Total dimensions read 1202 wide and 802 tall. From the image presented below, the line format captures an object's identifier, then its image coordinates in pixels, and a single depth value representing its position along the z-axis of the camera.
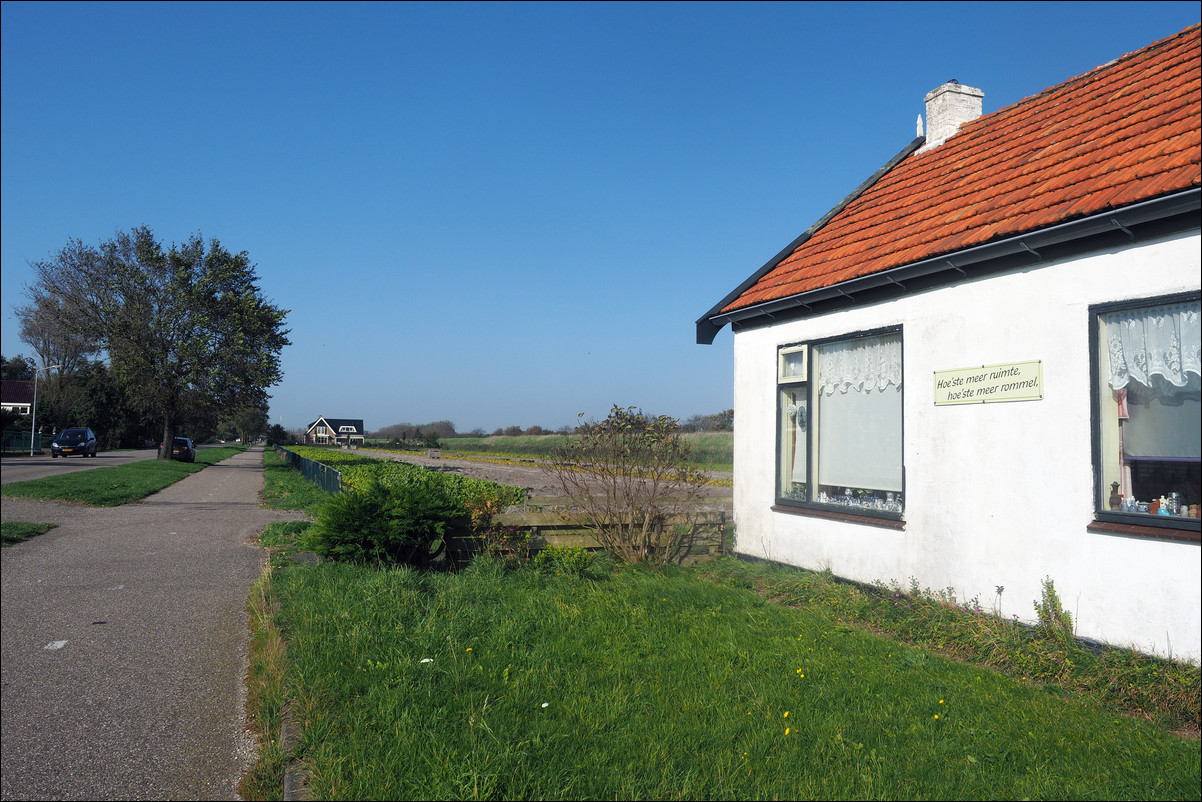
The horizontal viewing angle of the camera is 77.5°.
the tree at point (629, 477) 8.02
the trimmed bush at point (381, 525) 7.21
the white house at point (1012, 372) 4.65
